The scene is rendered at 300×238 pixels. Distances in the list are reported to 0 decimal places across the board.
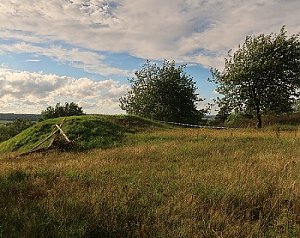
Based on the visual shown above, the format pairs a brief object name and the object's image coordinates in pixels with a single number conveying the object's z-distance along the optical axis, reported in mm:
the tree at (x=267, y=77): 25660
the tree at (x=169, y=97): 37249
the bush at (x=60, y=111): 47812
